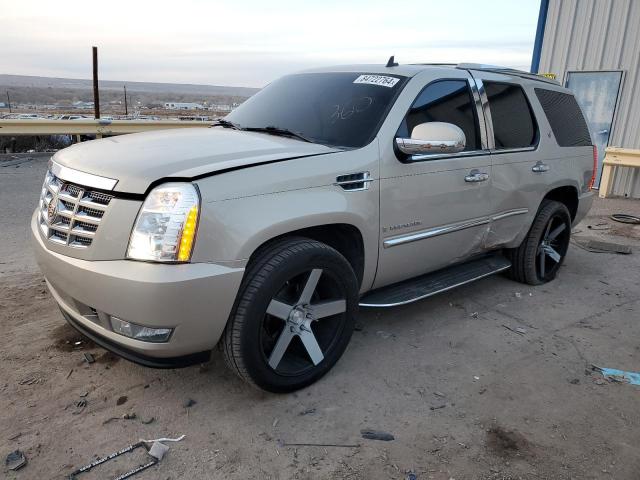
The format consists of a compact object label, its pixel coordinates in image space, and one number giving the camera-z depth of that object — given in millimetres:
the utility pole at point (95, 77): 12781
